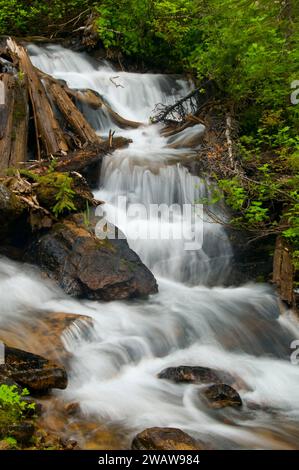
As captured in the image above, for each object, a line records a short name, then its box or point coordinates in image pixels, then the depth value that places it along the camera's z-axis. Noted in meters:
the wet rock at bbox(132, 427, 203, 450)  3.88
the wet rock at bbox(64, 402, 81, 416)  4.57
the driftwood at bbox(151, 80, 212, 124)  11.09
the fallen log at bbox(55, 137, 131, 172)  8.37
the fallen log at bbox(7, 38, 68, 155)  8.79
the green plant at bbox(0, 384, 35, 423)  3.85
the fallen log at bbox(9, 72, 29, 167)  8.19
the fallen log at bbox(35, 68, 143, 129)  10.99
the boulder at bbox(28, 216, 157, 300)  6.98
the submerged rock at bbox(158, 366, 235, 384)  5.43
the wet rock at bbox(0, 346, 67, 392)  4.54
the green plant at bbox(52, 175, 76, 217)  7.42
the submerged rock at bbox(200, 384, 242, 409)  5.10
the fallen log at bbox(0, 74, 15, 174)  8.03
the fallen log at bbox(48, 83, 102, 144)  9.59
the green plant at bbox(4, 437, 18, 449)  3.59
